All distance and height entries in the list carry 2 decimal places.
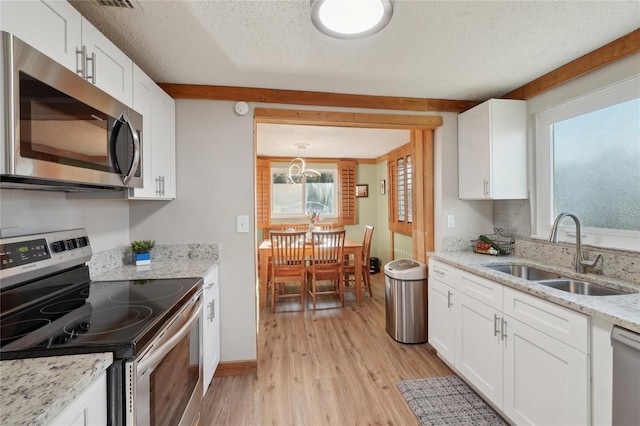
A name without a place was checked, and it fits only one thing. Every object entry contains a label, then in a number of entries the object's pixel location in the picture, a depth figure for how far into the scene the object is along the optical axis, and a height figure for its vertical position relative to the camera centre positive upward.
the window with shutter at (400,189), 4.28 +0.35
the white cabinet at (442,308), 2.22 -0.81
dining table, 3.67 -0.65
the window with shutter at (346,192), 5.69 +0.39
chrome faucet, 1.73 -0.22
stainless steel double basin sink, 1.61 -0.45
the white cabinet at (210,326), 1.84 -0.77
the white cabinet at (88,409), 0.68 -0.51
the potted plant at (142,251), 2.02 -0.27
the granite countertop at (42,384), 0.60 -0.42
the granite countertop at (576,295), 1.14 -0.41
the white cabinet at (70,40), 0.91 +0.67
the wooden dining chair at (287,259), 3.48 -0.59
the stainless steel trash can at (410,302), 2.67 -0.86
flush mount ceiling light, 1.25 +0.89
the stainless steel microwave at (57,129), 0.83 +0.31
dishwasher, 1.05 -0.64
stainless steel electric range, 0.90 -0.40
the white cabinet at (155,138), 1.67 +0.50
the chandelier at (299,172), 4.54 +0.71
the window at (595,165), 1.69 +0.29
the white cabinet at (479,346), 1.74 -0.90
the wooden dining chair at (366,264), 4.04 -0.77
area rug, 1.75 -1.27
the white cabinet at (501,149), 2.26 +0.48
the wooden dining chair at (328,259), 3.62 -0.61
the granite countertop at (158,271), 1.70 -0.37
